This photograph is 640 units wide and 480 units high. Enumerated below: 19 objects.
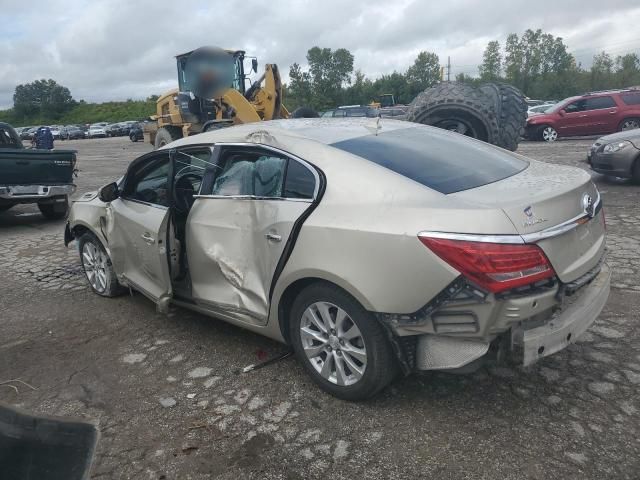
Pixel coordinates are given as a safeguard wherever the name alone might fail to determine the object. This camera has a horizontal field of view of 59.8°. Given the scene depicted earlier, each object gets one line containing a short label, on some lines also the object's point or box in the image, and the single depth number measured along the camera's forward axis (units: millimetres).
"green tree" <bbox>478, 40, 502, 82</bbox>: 77125
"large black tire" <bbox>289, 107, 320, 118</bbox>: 11297
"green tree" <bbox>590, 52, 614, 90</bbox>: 55684
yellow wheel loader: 13445
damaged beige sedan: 2617
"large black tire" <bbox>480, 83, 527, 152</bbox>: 8359
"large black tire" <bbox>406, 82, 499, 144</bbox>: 7699
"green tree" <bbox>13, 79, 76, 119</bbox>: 89875
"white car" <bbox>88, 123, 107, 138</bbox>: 55594
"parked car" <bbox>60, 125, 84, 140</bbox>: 56688
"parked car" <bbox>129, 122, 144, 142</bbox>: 39750
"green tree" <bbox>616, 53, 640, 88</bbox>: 56562
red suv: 17109
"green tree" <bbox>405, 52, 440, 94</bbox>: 82500
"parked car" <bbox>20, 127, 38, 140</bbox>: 56469
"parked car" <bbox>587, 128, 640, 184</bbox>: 8945
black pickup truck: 8461
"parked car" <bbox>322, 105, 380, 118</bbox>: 22745
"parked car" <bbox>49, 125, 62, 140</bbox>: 58688
